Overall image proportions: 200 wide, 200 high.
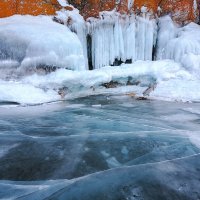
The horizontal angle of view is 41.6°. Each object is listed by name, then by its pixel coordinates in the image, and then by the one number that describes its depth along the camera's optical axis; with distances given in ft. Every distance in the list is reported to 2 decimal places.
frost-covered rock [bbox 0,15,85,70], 15.70
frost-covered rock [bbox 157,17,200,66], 20.93
